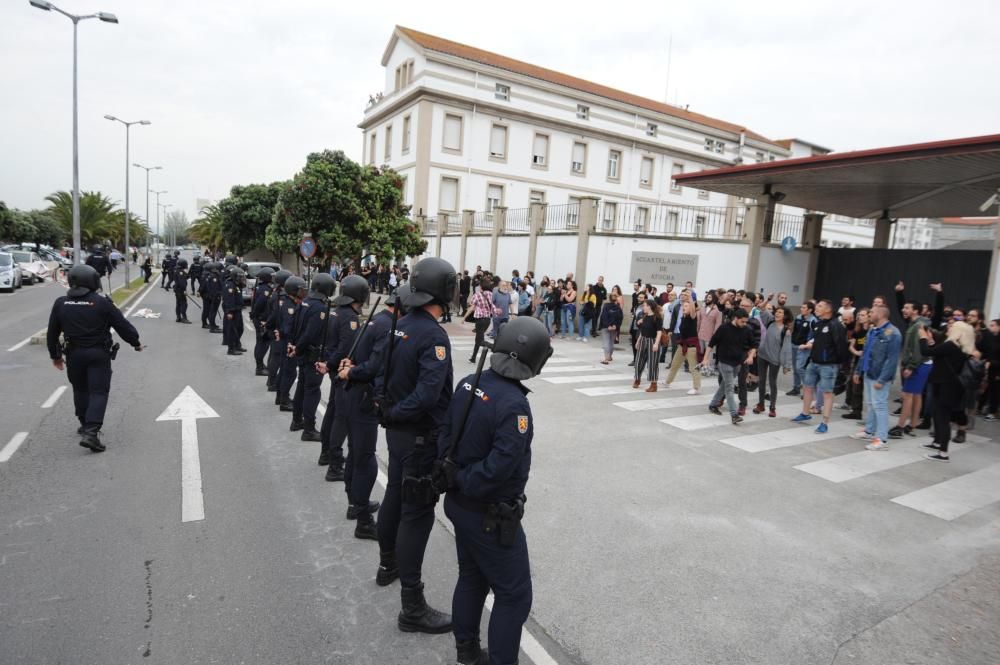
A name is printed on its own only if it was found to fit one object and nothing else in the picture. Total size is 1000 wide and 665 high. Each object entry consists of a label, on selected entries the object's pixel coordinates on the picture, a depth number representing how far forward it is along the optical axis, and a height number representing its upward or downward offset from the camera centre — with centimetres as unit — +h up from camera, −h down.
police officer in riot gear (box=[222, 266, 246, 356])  1258 -129
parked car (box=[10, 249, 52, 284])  2767 -157
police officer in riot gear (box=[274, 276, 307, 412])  820 -111
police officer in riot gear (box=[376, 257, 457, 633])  354 -97
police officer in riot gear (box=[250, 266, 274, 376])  1066 -111
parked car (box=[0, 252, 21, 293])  2370 -165
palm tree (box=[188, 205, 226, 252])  5665 +193
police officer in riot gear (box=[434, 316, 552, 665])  283 -100
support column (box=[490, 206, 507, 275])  2429 +174
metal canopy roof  1162 +291
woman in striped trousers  1077 -114
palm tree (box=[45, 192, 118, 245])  5362 +228
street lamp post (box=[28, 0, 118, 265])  1773 +261
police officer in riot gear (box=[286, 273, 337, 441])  701 -103
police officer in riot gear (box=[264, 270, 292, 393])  917 -135
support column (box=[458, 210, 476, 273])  2686 +191
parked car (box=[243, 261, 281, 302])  2096 -92
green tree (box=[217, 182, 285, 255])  3956 +257
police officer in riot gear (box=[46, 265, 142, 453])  623 -110
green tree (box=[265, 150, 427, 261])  1909 +160
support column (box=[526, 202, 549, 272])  2186 +173
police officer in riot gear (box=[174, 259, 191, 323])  1699 -126
